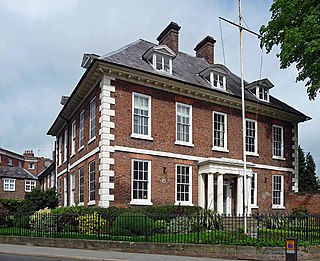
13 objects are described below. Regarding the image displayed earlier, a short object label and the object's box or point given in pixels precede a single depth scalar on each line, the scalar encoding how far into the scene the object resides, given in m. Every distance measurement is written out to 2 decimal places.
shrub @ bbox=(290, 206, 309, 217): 25.33
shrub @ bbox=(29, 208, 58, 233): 17.73
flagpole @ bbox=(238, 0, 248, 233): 15.30
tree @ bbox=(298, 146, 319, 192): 37.34
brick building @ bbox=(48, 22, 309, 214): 20.36
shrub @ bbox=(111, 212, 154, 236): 15.60
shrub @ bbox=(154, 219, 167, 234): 15.84
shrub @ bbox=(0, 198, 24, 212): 41.34
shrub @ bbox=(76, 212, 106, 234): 17.08
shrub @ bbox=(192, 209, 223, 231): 15.15
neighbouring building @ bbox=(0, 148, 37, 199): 57.19
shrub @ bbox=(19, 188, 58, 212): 27.78
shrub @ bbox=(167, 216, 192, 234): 15.71
